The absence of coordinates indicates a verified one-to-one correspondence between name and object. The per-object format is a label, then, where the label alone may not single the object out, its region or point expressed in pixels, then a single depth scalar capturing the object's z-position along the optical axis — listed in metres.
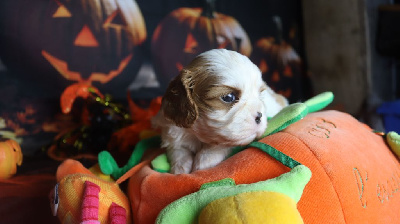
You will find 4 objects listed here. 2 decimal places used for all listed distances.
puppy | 0.31
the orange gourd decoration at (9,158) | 0.38
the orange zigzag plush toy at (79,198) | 0.29
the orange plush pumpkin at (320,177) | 0.27
